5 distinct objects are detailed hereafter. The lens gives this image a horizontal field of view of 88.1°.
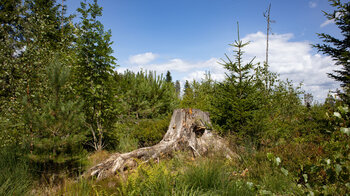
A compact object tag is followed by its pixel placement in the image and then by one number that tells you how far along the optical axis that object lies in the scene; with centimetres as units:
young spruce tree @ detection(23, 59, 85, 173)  312
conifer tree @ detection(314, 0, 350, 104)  995
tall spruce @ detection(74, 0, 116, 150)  475
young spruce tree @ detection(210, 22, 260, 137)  557
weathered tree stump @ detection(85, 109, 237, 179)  417
